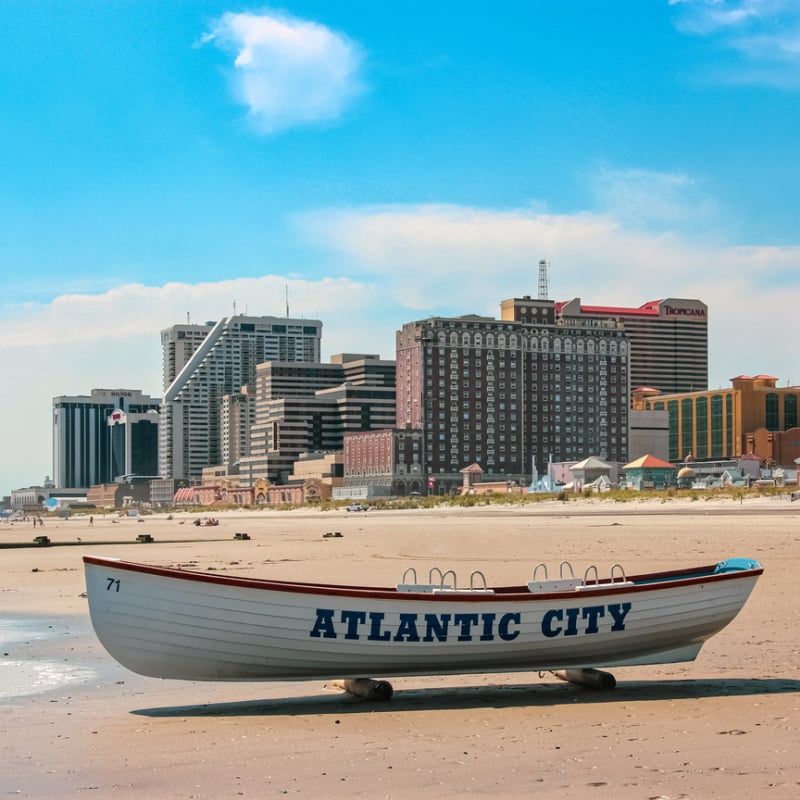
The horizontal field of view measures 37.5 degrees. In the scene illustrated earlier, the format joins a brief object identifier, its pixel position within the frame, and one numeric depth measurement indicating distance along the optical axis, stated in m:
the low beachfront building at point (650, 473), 135.12
